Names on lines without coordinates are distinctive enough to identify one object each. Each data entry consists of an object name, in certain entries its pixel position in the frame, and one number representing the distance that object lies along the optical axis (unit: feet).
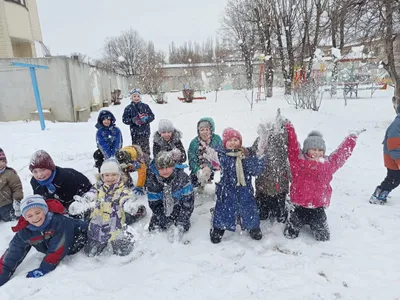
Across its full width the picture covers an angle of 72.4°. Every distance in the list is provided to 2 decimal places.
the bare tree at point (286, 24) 65.16
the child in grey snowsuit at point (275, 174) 9.93
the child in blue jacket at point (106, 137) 14.43
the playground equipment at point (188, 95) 67.77
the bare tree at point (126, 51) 173.78
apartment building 42.80
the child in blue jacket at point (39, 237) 8.06
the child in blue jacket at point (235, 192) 9.45
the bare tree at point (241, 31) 84.87
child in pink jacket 9.38
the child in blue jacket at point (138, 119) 16.31
